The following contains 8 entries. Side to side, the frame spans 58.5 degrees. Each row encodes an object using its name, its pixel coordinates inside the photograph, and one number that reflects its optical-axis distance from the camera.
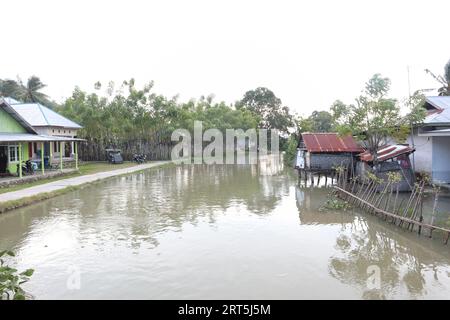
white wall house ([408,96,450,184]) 14.96
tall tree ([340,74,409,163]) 15.71
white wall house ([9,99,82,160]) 24.70
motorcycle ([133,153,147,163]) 31.28
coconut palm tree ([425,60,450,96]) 26.45
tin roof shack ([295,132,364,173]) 19.41
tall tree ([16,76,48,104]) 41.66
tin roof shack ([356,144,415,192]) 15.20
